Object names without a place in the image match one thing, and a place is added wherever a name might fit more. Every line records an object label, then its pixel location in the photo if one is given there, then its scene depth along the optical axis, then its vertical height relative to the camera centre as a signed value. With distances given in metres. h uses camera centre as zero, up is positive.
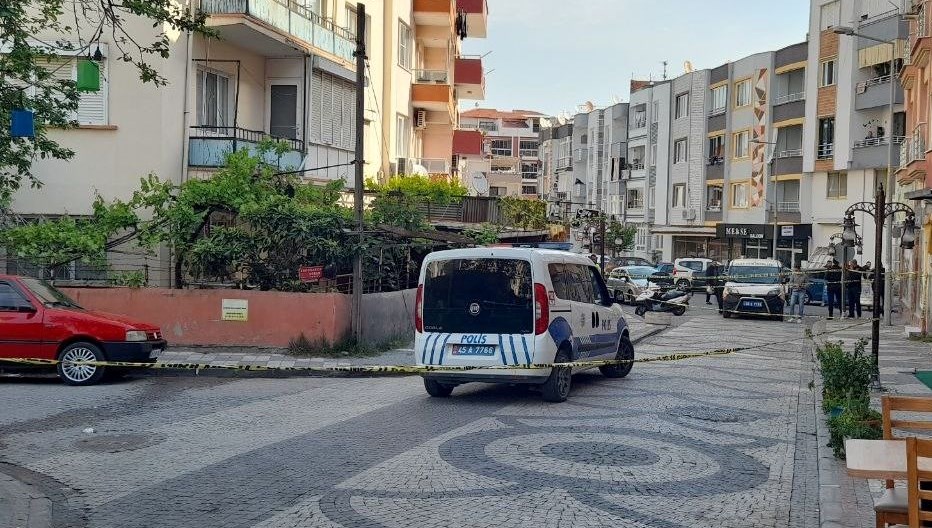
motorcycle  35.62 -1.61
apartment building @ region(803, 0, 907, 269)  47.81 +7.17
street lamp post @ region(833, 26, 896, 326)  29.70 +0.52
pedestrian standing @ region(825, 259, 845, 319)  32.83 -0.85
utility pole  19.02 +1.66
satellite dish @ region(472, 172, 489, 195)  44.03 +2.90
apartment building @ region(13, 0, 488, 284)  21.75 +3.28
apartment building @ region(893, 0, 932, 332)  26.17 +3.06
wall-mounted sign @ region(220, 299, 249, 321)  19.31 -1.17
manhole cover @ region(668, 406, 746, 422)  12.96 -2.01
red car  15.08 -1.35
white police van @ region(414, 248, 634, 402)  13.52 -0.87
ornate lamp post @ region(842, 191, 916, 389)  14.98 +0.14
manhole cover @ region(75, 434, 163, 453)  10.51 -2.08
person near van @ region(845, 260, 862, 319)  33.09 -0.90
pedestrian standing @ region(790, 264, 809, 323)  33.38 -1.10
